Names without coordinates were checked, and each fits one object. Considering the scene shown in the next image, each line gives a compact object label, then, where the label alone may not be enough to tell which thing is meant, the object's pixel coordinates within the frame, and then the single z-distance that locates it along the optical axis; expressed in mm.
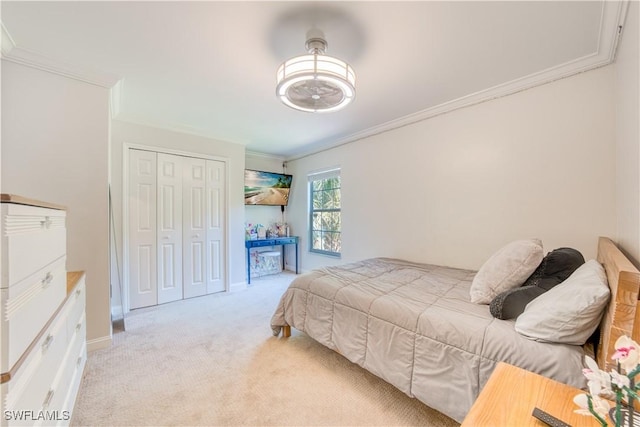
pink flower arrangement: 506
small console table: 4402
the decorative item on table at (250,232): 4738
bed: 1079
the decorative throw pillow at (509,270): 1622
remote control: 697
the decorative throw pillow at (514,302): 1419
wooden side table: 729
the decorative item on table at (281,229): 5191
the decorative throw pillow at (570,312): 1067
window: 4402
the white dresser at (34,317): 744
